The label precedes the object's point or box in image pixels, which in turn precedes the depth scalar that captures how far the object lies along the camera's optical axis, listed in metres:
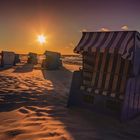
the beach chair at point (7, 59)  14.09
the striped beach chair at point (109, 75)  3.84
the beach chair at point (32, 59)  19.62
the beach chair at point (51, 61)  13.92
